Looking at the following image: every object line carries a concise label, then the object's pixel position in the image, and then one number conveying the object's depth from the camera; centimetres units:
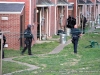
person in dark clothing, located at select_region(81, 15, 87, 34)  4883
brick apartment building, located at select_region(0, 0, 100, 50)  3123
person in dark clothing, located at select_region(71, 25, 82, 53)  2883
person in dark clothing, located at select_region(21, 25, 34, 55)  2823
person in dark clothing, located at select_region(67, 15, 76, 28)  4716
